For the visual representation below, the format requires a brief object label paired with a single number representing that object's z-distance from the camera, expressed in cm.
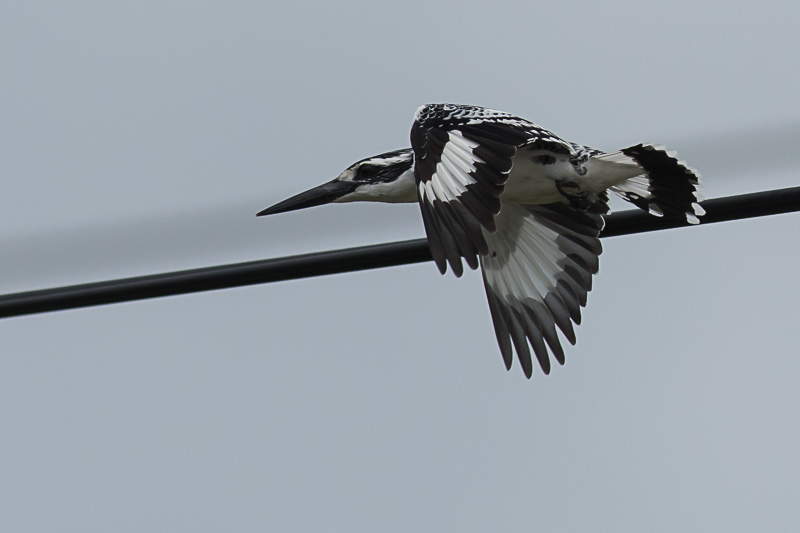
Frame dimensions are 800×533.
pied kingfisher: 926
